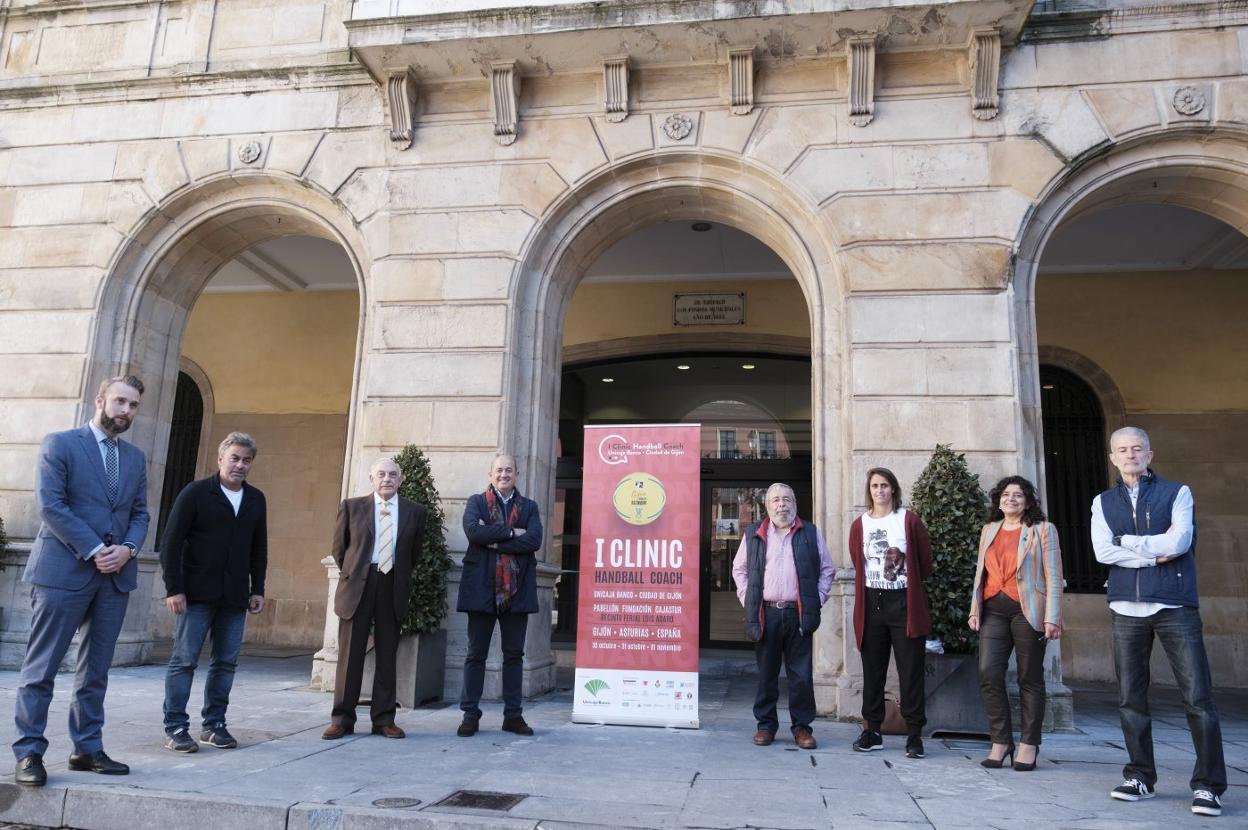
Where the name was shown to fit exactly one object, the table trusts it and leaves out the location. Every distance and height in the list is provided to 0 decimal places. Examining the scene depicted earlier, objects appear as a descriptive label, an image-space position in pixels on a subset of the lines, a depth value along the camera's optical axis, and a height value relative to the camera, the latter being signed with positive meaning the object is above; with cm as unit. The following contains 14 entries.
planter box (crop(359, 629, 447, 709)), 710 -96
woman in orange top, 531 -20
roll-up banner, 646 -17
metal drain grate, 396 -113
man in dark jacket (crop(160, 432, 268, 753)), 509 -17
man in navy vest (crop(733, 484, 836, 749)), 596 -25
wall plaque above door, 1280 +377
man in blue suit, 428 -11
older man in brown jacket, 574 -20
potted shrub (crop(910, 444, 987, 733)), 645 -37
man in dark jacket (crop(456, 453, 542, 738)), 593 -22
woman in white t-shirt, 575 -18
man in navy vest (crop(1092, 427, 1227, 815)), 443 -13
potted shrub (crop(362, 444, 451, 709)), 714 -43
